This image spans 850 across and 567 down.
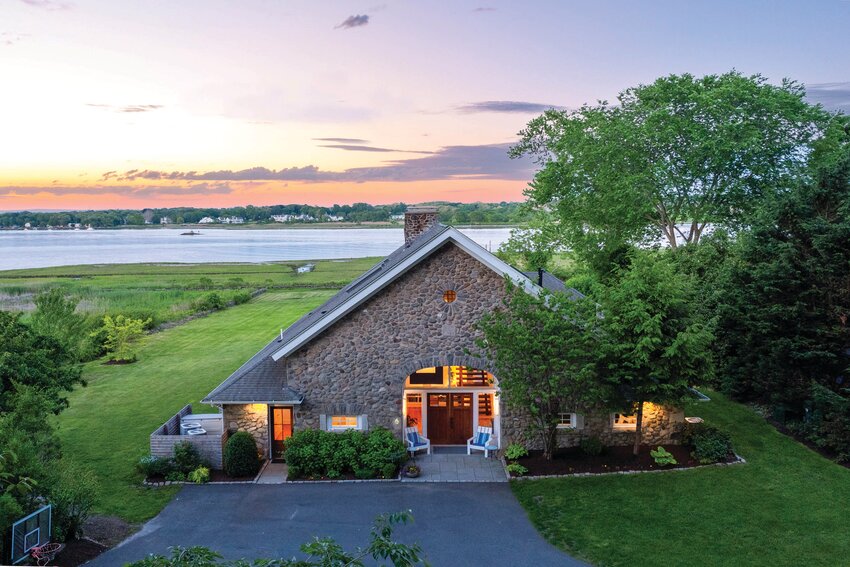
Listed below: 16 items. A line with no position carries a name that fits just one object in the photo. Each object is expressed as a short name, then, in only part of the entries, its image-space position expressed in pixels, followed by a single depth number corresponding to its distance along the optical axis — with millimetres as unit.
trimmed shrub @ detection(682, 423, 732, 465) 18156
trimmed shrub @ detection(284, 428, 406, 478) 17828
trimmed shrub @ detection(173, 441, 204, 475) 17906
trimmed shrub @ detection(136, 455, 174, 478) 17734
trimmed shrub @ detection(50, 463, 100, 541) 13352
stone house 18172
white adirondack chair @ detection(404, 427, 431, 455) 19391
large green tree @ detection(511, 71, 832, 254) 31234
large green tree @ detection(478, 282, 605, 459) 17031
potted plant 17766
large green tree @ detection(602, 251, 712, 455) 16750
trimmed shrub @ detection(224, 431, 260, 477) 17734
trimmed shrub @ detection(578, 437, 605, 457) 18422
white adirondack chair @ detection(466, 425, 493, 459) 19578
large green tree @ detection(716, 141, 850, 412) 19281
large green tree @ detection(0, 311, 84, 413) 15891
